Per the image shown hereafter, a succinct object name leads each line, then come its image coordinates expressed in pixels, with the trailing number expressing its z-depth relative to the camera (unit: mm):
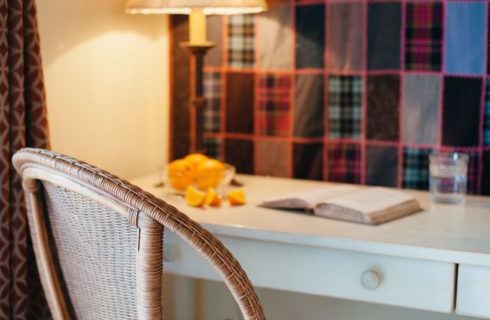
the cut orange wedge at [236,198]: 1864
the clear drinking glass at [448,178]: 1910
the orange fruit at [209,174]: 1961
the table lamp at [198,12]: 1870
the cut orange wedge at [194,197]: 1838
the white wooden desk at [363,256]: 1512
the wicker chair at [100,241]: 1209
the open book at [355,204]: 1703
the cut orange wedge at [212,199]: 1847
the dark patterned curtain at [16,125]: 1615
